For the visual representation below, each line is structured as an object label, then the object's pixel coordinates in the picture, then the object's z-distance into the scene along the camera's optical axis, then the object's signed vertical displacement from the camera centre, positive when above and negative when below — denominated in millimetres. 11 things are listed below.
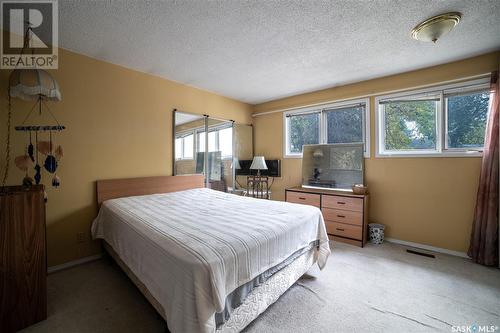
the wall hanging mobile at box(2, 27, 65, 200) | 1935 +389
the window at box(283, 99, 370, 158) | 3537 +761
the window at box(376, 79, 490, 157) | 2709 +640
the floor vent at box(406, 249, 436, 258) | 2744 -1205
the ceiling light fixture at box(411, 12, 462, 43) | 1849 +1302
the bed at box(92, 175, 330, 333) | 1140 -615
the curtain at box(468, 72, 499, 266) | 2430 -428
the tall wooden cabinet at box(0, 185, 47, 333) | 1494 -702
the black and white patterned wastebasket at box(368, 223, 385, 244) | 3160 -1051
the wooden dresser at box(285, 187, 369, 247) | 3092 -735
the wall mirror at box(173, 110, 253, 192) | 3592 +368
